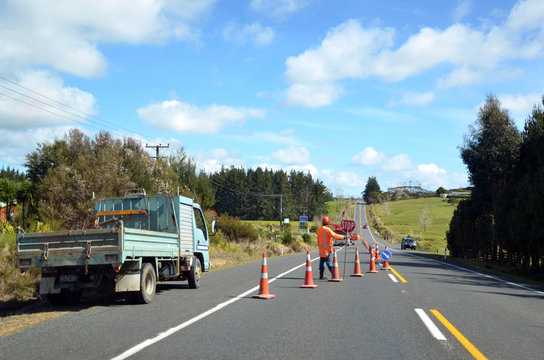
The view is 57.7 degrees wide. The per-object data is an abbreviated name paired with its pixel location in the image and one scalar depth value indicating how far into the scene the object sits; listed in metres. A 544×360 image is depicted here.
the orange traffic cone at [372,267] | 19.83
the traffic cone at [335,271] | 15.85
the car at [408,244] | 68.19
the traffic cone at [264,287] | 11.31
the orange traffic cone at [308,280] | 13.54
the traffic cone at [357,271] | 17.86
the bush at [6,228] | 21.31
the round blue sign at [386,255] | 21.16
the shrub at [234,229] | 37.56
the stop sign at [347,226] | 18.27
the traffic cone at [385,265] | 21.73
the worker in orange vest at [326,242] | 15.79
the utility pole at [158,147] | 43.96
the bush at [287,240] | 49.00
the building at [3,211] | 34.71
